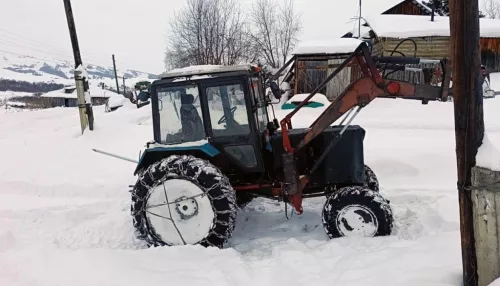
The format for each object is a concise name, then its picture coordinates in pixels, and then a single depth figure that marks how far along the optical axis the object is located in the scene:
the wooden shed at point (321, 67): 17.61
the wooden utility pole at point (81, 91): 11.17
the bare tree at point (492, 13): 43.88
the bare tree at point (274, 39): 30.56
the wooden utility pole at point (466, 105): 2.80
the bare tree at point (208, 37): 26.33
